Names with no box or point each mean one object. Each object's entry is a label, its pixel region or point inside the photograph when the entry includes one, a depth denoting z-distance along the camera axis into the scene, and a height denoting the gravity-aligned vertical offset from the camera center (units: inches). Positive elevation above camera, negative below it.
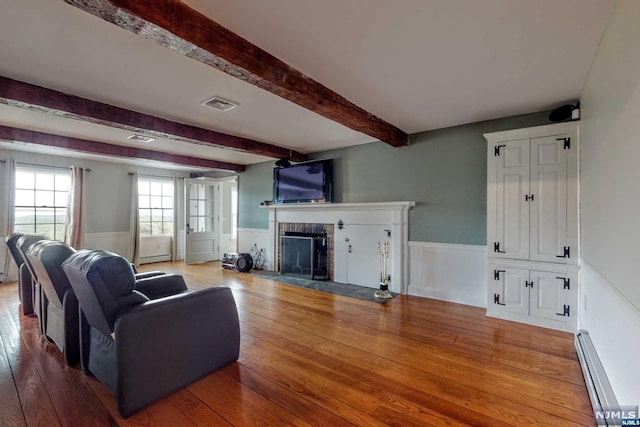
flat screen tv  203.9 +24.3
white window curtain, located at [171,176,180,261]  290.8 -2.3
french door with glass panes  275.0 -6.4
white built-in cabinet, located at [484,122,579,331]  117.6 -3.6
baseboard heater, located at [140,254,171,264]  275.0 -42.9
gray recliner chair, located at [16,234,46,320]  111.4 -29.9
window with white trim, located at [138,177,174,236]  275.3 +8.0
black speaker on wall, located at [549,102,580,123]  114.4 +41.9
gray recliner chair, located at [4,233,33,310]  132.7 -33.2
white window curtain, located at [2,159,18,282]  198.8 +7.7
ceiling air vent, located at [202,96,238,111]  119.9 +47.1
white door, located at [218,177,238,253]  322.7 -1.7
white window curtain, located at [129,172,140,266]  259.6 -9.0
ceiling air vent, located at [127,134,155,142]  175.2 +46.7
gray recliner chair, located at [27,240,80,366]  87.8 -23.9
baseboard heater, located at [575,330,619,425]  65.9 -40.9
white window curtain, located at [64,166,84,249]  227.9 +1.2
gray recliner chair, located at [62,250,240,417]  68.0 -30.6
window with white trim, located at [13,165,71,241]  211.6 +9.9
